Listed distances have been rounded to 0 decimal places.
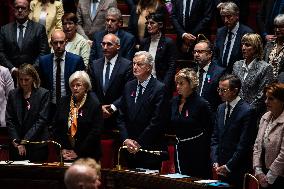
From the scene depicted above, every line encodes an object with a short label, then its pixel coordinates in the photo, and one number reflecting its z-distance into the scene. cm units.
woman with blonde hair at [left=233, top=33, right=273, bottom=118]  1561
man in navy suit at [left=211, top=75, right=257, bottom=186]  1380
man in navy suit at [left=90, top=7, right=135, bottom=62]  1800
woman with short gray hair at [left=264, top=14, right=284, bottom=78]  1619
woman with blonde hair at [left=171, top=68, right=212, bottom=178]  1469
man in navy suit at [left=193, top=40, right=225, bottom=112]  1606
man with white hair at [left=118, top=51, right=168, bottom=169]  1495
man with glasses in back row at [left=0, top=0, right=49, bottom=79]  1823
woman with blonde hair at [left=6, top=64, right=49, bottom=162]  1580
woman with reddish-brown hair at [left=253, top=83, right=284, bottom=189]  1315
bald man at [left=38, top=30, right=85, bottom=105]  1728
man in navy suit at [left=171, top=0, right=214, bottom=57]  1841
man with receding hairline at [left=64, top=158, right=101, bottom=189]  896
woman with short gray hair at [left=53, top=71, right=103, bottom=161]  1528
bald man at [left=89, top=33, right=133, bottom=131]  1677
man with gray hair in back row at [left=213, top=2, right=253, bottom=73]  1717
